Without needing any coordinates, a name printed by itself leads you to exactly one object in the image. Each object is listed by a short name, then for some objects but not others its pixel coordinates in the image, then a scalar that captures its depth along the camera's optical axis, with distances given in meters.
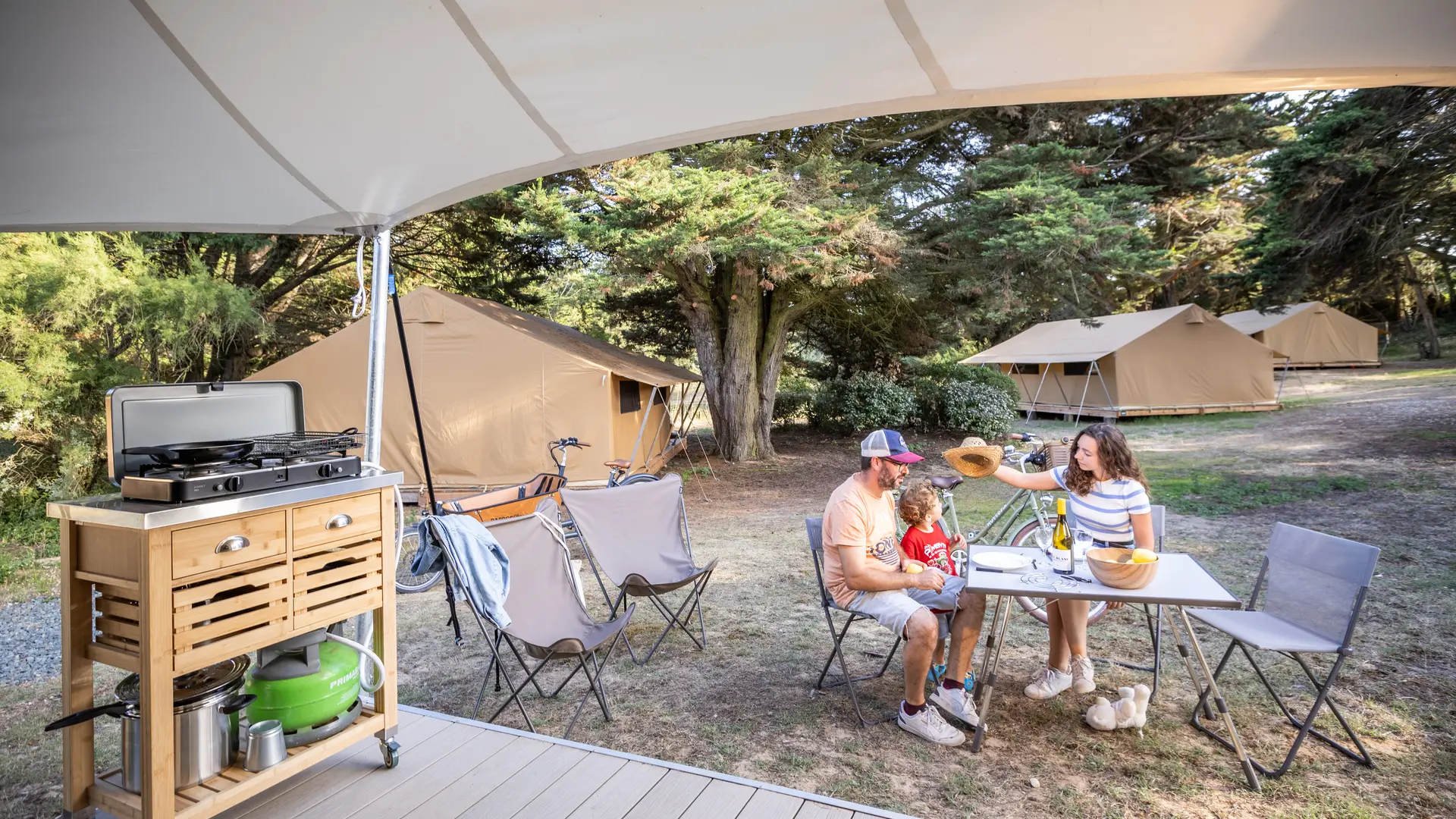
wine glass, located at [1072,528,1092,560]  2.87
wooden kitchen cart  1.71
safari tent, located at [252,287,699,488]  8.16
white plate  2.84
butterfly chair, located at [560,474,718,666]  3.80
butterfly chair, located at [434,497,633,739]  2.92
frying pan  1.89
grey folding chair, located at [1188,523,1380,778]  2.55
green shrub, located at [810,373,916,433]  12.44
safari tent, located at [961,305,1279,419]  14.07
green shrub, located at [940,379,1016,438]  12.20
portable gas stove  1.80
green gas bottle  2.04
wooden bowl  2.50
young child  3.12
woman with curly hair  3.06
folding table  2.45
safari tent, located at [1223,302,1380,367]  21.05
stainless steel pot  1.83
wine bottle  2.90
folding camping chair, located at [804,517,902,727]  2.98
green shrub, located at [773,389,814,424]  14.25
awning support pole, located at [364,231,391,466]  2.79
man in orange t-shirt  2.84
